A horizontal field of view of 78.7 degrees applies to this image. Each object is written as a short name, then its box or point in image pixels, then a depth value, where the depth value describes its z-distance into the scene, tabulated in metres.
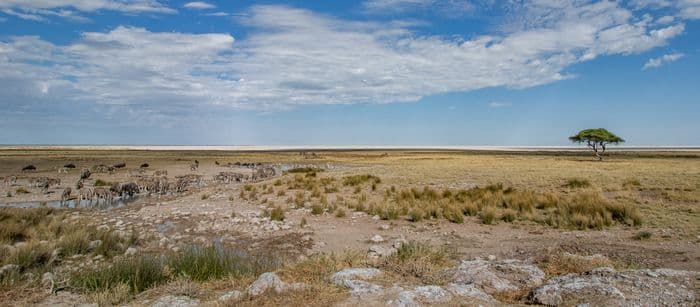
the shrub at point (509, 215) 14.71
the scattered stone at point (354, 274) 6.55
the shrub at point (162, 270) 7.21
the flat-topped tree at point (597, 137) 59.41
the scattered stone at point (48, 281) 7.07
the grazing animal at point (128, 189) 24.47
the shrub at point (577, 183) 22.14
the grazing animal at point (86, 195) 22.62
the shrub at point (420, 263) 6.92
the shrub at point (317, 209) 16.65
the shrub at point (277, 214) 15.65
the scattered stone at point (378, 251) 10.47
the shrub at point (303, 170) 38.26
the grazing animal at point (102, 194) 23.07
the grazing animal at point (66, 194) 21.39
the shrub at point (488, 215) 14.56
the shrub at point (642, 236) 11.59
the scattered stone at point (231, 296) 5.81
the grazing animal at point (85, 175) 32.41
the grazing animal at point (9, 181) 28.95
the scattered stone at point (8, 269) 7.92
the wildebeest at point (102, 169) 39.26
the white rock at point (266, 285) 6.01
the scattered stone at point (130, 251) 10.49
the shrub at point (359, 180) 25.72
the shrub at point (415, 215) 15.02
